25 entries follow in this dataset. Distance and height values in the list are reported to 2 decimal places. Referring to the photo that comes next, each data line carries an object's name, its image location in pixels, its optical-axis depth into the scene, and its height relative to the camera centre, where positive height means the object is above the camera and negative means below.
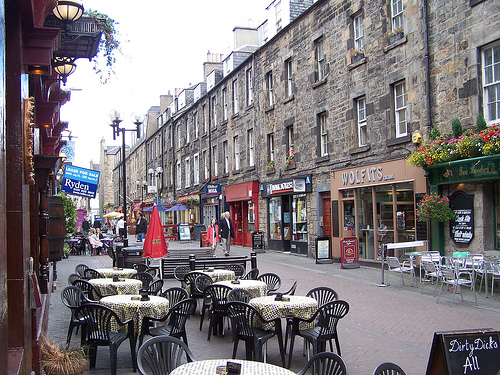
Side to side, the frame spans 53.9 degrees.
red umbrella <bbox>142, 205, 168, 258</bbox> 12.52 -0.77
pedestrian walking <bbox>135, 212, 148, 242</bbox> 23.38 -0.80
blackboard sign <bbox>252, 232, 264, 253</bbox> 23.66 -1.58
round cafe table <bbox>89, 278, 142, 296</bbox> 8.25 -1.27
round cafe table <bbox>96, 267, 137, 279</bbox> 9.86 -1.24
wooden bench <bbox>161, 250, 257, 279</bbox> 11.44 -1.27
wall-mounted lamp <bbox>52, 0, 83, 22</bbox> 5.49 +2.29
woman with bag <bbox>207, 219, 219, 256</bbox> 19.98 -1.05
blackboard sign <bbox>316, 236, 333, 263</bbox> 17.75 -1.58
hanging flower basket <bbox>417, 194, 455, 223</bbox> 12.57 -0.15
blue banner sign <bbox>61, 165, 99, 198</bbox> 11.62 +0.76
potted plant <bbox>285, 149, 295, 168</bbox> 21.50 +2.18
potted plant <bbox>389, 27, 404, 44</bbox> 14.85 +5.20
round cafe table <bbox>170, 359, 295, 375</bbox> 3.98 -1.33
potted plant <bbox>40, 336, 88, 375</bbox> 5.17 -1.58
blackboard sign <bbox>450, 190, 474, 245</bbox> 12.23 -0.39
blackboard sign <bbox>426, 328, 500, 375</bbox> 4.09 -1.28
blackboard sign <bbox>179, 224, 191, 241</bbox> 30.30 -1.41
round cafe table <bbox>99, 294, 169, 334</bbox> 6.53 -1.31
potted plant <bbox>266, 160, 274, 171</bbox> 23.39 +2.02
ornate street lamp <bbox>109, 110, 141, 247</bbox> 18.25 +3.28
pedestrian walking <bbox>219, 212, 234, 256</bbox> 20.44 -0.87
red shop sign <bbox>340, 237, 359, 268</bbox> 16.03 -1.54
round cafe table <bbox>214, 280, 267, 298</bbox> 8.00 -1.28
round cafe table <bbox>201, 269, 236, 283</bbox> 9.75 -1.32
